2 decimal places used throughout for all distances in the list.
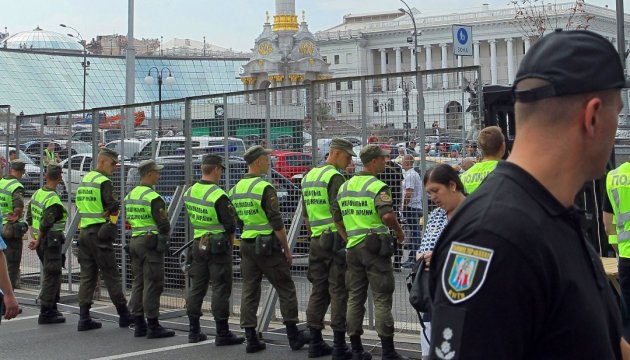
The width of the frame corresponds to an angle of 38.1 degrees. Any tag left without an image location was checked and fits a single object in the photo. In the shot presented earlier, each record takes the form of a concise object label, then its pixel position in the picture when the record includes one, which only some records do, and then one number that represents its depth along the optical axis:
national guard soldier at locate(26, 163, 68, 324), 11.57
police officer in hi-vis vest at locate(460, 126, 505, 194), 7.60
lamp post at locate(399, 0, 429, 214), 9.04
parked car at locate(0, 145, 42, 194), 14.82
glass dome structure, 124.49
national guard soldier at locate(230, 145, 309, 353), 9.34
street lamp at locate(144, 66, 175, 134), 12.00
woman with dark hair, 6.32
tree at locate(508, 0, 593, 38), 33.00
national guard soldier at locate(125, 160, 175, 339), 10.30
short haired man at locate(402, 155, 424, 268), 9.18
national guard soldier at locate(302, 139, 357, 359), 8.98
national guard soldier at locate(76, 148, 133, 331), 11.04
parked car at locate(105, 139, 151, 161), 12.38
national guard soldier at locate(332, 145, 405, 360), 8.30
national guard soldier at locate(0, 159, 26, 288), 12.94
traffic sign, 16.12
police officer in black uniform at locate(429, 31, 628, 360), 1.97
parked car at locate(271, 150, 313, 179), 10.32
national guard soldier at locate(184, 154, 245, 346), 9.64
